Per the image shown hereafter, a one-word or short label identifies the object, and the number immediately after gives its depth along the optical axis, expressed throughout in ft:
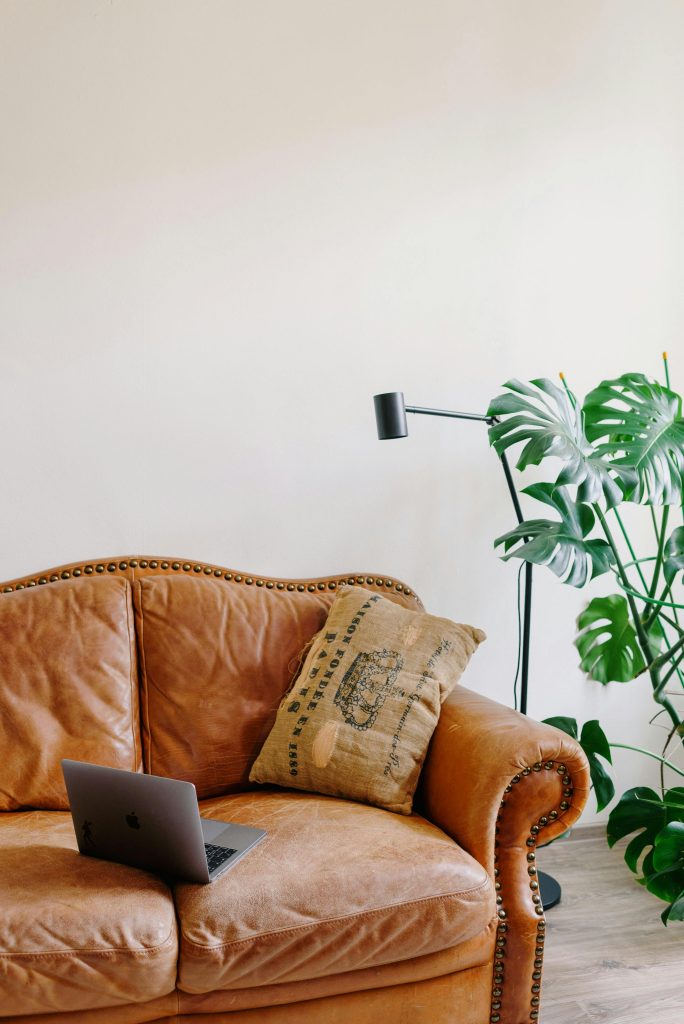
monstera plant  6.48
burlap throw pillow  6.22
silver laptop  4.90
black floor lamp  7.28
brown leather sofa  4.74
